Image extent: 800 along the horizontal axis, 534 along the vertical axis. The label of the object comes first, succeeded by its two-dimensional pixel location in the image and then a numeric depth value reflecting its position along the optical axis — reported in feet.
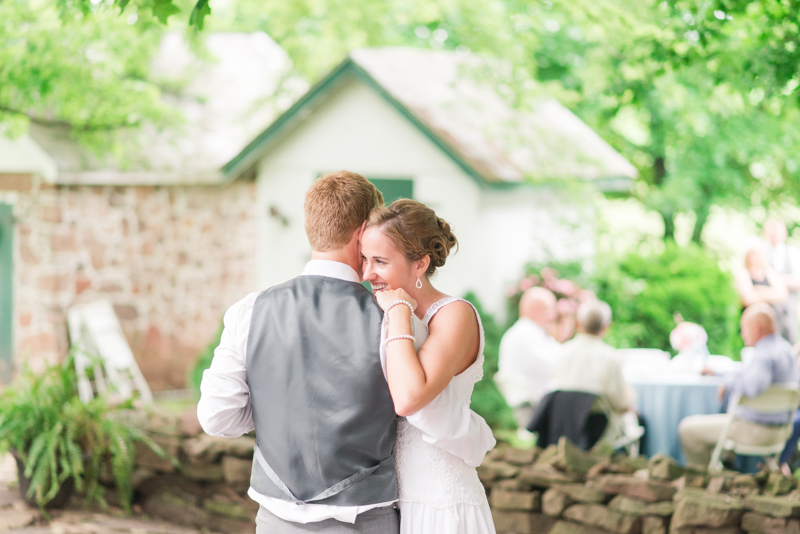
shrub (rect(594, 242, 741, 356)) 33.45
